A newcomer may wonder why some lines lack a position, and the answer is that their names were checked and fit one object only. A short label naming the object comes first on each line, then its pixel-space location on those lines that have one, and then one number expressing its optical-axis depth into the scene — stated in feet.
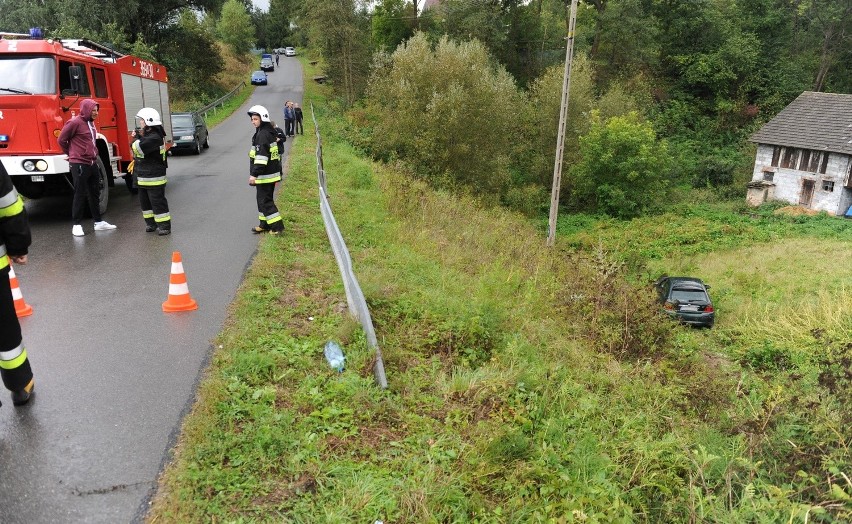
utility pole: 61.57
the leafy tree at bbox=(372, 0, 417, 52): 168.86
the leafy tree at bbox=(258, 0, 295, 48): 285.13
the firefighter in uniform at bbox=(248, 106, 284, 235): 28.40
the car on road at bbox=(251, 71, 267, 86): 165.99
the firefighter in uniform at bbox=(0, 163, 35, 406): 13.17
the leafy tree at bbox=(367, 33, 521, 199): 82.53
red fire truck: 28.43
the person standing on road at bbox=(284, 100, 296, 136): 77.20
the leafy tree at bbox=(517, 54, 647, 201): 109.81
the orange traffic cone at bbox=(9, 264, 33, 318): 19.25
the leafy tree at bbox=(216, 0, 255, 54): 208.44
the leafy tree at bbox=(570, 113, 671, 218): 105.60
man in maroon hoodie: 28.12
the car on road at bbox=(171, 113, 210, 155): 63.74
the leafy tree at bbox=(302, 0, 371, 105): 120.88
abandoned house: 113.09
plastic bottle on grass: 16.72
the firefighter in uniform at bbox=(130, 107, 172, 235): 28.17
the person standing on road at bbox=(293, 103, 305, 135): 82.21
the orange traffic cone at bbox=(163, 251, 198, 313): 20.42
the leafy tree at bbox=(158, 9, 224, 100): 117.80
